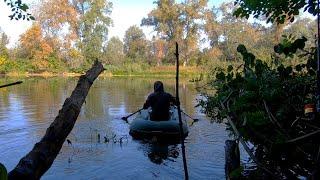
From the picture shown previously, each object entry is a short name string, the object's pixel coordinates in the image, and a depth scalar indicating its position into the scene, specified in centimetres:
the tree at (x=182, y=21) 4217
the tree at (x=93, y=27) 4012
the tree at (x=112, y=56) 4136
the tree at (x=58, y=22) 3904
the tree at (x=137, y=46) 4447
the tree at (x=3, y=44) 3711
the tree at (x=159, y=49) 4260
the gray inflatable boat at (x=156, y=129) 715
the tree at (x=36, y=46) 3821
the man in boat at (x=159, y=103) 735
